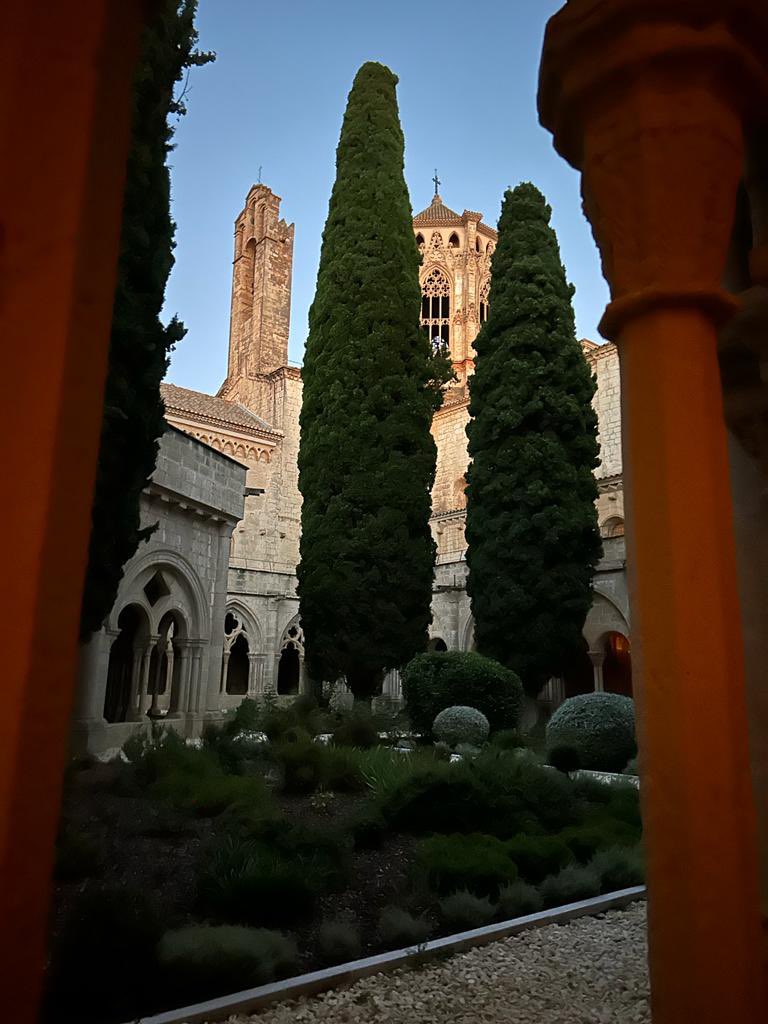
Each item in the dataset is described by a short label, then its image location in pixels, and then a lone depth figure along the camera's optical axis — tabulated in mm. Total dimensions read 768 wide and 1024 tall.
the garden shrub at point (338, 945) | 3582
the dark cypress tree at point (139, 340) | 6328
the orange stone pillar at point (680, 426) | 1729
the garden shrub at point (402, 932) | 3779
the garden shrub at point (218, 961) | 3156
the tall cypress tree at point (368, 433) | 13945
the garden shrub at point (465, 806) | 5785
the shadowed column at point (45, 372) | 1013
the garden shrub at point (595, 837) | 5418
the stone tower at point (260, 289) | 31875
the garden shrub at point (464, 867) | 4586
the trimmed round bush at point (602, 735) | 9281
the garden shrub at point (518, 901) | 4367
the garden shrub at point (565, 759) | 8508
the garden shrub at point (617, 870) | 4949
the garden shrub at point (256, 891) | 3971
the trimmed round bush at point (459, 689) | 11547
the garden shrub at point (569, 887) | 4637
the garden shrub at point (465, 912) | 4129
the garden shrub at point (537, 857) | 5016
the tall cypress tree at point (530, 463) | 14172
